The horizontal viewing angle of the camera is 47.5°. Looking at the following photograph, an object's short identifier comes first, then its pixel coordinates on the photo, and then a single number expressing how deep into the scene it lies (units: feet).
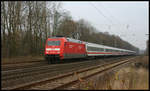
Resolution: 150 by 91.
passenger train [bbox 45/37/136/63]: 65.00
